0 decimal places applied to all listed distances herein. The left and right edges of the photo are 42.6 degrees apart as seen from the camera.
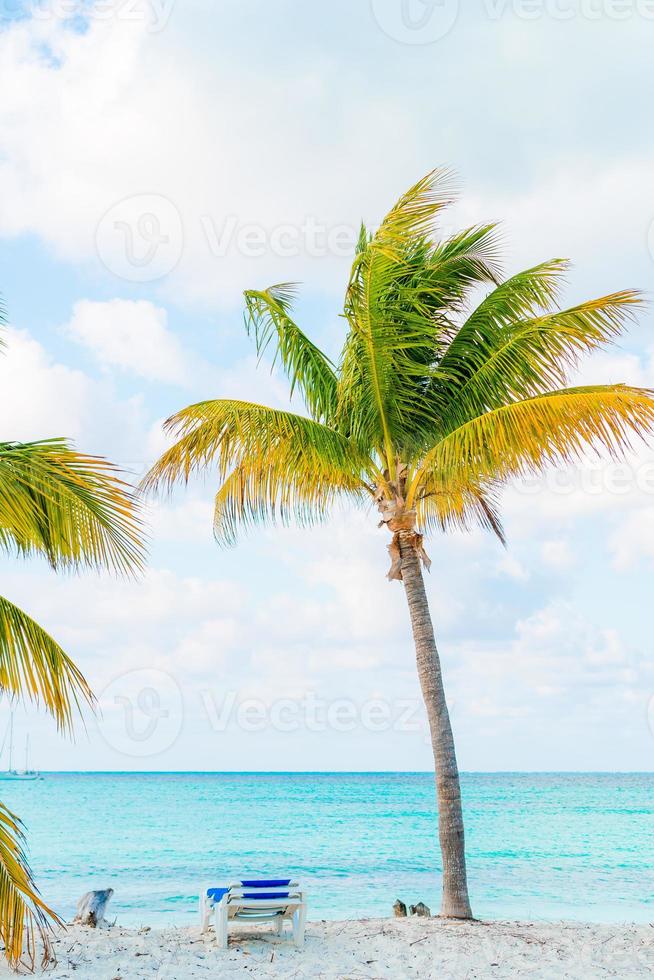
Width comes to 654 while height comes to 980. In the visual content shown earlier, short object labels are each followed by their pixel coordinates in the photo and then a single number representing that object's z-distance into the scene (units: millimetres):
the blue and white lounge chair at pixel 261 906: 6957
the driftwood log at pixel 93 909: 7594
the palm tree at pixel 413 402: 8016
